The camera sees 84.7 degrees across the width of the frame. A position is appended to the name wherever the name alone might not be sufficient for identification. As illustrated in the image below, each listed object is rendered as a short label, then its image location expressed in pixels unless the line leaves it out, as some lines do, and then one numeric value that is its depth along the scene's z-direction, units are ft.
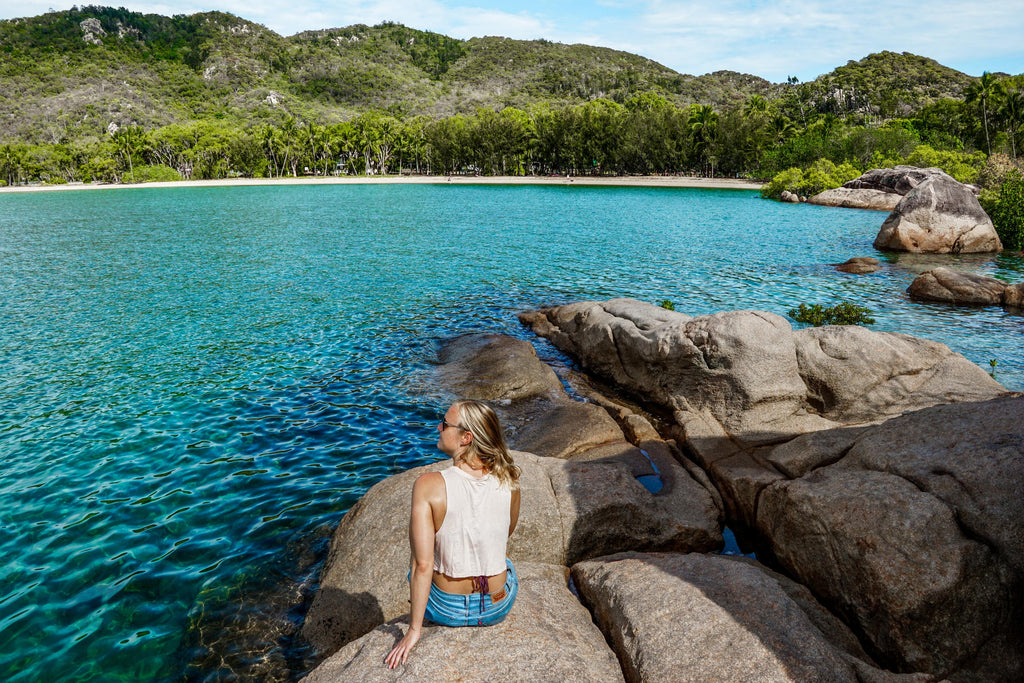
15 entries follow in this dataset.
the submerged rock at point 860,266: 104.83
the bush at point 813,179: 255.91
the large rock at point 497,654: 15.67
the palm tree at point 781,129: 377.09
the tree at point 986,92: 281.74
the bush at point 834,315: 71.51
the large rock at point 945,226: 122.62
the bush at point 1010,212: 124.57
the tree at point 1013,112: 271.49
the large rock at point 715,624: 17.20
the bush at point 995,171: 167.94
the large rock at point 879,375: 40.06
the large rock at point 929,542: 19.70
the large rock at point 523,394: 41.39
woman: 15.51
